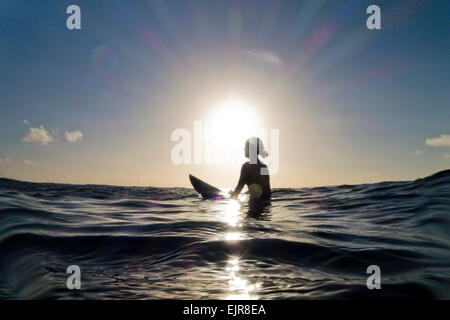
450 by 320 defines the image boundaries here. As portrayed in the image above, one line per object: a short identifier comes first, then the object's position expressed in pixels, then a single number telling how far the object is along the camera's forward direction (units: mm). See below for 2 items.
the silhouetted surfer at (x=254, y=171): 9172
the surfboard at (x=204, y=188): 12031
